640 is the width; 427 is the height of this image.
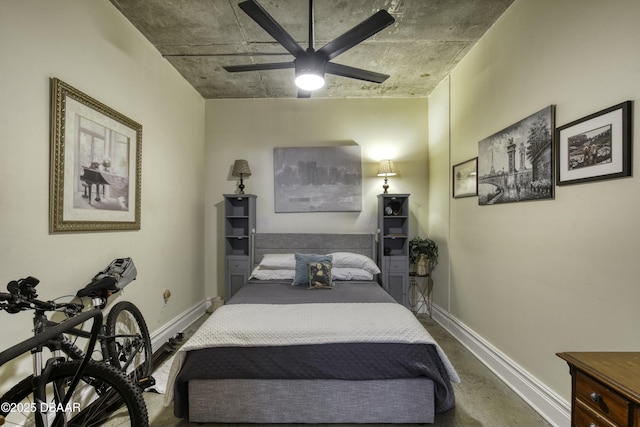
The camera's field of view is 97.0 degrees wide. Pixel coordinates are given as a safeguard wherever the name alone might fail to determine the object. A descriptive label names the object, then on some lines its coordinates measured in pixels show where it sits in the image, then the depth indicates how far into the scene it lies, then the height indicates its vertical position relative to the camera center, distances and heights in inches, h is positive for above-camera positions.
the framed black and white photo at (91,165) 70.7 +14.1
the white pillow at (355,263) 137.4 -23.6
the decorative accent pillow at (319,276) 121.1 -26.7
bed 71.2 -40.9
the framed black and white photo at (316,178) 162.2 +20.9
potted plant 149.2 -21.3
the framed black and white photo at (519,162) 77.4 +16.9
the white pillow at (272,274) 133.3 -28.6
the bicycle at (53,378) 46.1 -30.6
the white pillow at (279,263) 136.9 -23.7
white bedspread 72.3 -30.6
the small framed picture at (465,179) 115.0 +15.7
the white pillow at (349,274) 132.6 -28.2
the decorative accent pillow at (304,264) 126.6 -22.7
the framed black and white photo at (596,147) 57.4 +15.5
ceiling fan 67.7 +45.3
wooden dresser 36.2 -23.8
